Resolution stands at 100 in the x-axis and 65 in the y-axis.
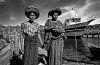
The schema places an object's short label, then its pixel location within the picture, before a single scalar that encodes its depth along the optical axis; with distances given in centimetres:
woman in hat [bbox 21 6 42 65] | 241
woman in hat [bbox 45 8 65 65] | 286
